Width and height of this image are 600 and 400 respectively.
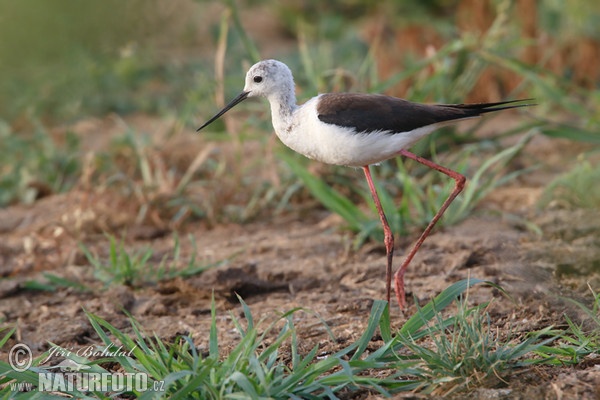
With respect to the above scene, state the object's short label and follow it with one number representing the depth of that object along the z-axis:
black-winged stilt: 6.59
